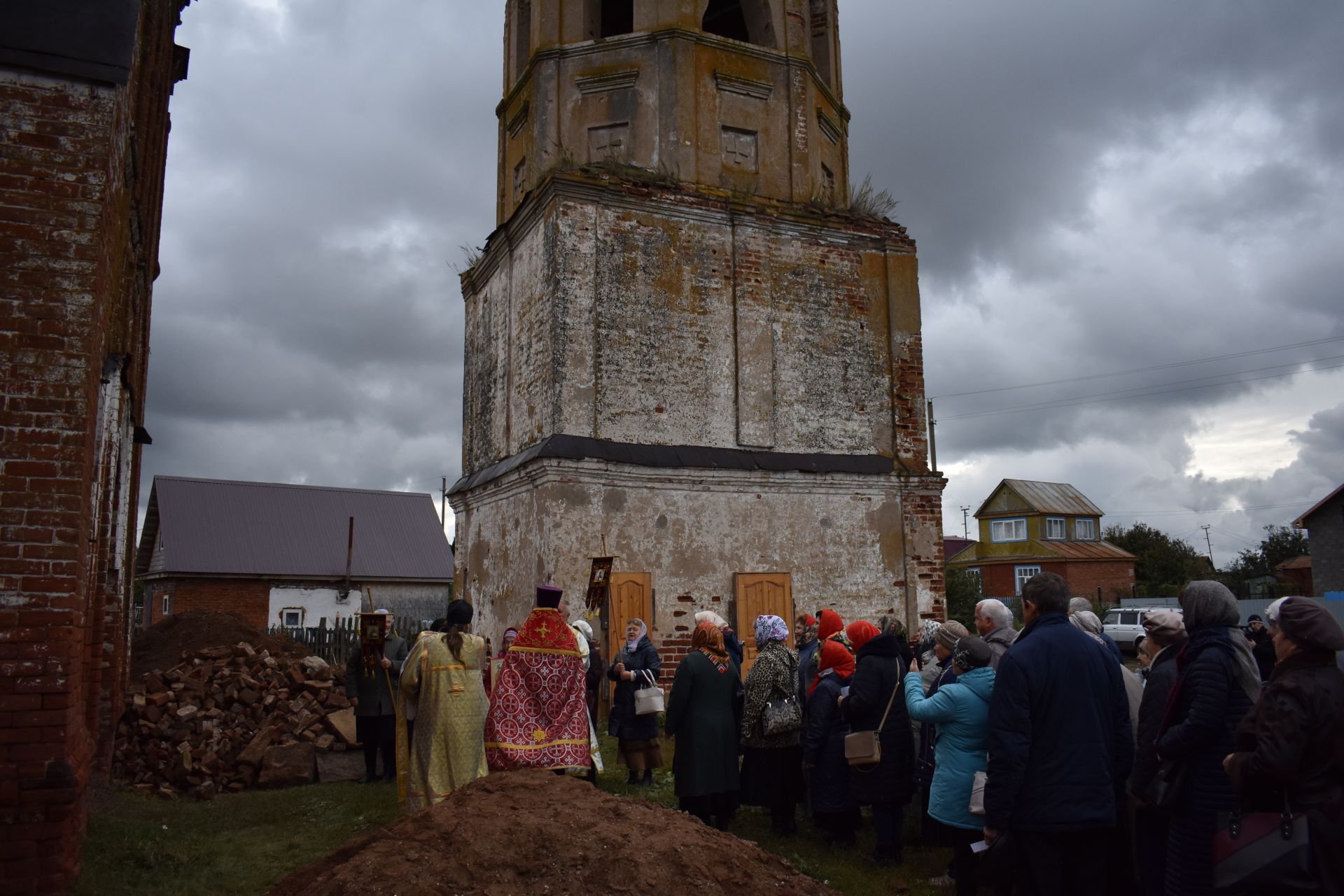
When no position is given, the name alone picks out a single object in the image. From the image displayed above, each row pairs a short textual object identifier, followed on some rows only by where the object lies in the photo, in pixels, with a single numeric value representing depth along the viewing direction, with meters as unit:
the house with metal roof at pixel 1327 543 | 33.28
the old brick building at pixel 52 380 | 4.89
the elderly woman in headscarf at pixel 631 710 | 8.71
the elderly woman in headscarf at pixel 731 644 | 8.51
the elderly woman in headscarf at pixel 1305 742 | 3.49
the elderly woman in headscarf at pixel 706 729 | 6.89
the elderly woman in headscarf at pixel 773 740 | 7.13
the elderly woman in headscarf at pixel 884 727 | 6.29
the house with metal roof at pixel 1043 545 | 45.84
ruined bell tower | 13.16
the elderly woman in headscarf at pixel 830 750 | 6.67
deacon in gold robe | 7.09
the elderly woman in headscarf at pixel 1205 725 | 4.14
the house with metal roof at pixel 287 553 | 29.97
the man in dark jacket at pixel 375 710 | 9.77
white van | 29.62
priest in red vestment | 7.16
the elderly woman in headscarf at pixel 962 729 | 5.25
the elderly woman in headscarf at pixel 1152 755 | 4.56
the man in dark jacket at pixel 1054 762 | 4.26
